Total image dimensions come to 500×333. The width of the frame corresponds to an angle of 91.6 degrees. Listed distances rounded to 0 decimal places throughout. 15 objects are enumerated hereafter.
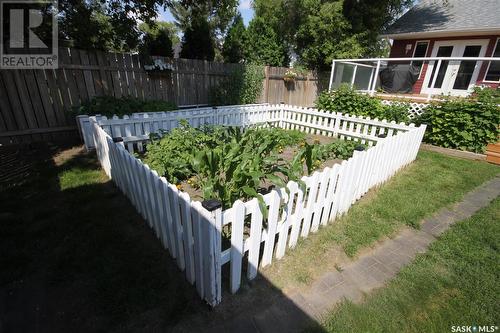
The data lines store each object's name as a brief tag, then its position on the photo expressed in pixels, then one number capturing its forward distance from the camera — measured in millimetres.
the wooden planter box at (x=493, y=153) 5711
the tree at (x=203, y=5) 7191
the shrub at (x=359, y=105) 7180
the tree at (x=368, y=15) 13180
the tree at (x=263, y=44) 15320
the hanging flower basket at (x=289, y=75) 11805
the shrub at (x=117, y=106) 5312
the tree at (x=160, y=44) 10072
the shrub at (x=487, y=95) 5922
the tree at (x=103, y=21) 5906
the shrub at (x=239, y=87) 9227
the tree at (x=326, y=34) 12945
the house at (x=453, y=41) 11047
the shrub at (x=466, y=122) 5906
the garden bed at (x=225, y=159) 2662
